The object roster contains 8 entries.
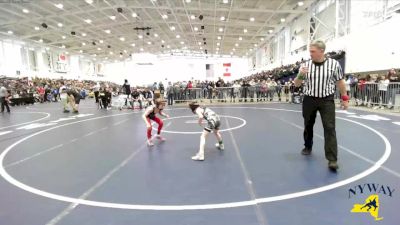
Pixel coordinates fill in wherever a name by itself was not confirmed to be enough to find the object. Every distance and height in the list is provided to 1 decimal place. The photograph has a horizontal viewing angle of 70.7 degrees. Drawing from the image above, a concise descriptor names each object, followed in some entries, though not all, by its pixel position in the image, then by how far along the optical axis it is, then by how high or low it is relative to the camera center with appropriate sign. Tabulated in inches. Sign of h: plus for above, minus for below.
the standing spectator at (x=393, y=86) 446.0 -7.2
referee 163.2 -1.4
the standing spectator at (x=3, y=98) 632.9 -13.2
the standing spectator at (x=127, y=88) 720.2 +1.9
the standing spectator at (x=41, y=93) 1021.2 -6.7
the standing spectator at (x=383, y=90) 463.2 -13.7
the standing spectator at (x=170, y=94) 730.8 -16.5
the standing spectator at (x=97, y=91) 751.6 -3.8
